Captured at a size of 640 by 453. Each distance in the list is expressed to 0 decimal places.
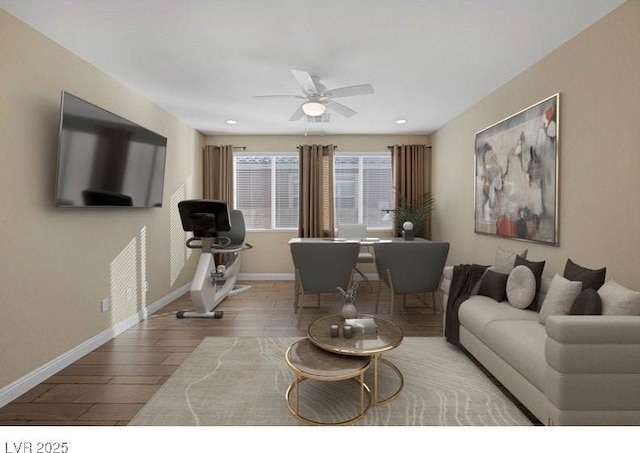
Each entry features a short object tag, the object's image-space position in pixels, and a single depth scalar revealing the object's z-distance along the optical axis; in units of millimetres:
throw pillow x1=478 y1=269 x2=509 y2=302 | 2758
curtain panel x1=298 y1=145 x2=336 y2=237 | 5762
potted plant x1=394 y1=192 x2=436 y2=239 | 5477
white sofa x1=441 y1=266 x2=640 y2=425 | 1603
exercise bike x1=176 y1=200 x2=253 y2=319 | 3795
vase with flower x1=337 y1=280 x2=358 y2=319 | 2370
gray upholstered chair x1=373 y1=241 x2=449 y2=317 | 3635
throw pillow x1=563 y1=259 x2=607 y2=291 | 2082
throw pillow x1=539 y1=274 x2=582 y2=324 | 2086
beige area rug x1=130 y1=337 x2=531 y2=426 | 1907
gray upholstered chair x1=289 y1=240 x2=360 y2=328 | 3555
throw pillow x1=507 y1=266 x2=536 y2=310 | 2541
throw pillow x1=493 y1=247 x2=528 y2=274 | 2930
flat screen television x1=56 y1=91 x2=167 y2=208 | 2488
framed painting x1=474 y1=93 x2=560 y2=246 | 2758
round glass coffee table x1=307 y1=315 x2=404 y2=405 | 1941
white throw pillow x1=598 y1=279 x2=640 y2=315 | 1771
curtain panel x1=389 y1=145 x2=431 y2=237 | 5766
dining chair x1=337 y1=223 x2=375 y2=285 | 5368
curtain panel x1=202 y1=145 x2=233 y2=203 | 5730
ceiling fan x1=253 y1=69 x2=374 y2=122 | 2922
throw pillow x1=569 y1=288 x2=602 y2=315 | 1875
